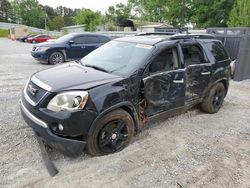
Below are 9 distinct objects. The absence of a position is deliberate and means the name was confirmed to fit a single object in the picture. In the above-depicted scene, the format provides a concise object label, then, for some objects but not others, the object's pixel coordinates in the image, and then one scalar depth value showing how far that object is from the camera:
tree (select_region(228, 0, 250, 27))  13.28
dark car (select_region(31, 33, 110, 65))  8.25
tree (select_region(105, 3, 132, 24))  50.29
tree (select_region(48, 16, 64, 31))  57.31
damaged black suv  2.31
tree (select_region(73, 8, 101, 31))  36.44
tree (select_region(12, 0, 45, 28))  62.02
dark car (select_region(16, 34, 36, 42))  26.26
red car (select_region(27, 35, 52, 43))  24.72
